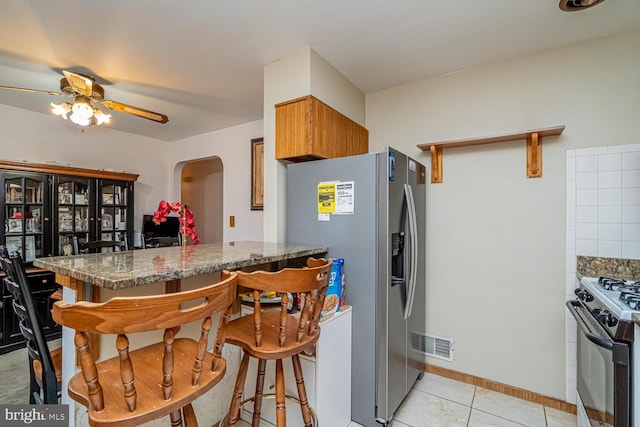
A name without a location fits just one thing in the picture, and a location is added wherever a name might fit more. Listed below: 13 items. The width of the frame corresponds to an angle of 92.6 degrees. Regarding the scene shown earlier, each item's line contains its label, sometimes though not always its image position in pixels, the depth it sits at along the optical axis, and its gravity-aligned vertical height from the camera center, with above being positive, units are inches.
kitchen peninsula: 39.4 -8.0
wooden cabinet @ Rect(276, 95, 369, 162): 83.9 +23.9
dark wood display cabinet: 115.8 -0.5
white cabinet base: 62.9 -36.4
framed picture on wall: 143.7 +18.8
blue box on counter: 68.5 -17.8
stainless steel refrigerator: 70.9 -8.5
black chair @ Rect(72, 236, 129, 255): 92.4 -9.5
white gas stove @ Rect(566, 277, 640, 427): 44.0 -21.8
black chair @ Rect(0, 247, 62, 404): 44.6 -16.6
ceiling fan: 92.5 +35.1
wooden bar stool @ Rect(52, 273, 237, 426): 29.5 -17.3
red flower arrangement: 78.6 -0.6
